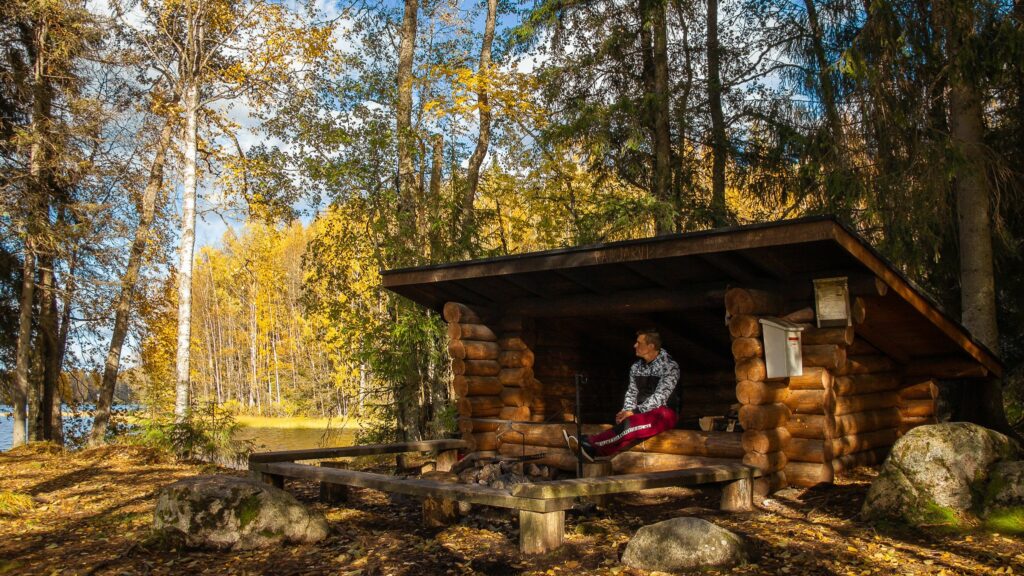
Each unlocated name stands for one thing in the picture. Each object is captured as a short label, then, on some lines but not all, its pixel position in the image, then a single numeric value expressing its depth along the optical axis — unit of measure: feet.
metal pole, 20.80
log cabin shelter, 21.26
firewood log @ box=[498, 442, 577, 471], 25.05
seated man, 23.67
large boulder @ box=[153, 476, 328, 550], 17.78
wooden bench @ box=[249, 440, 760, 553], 16.22
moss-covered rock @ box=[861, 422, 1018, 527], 17.51
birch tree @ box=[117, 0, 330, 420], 44.01
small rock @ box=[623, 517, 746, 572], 14.76
